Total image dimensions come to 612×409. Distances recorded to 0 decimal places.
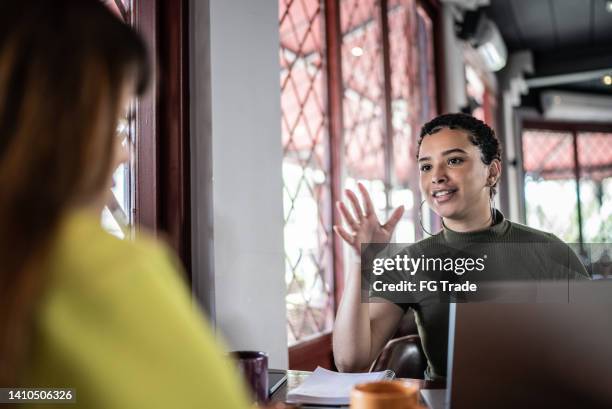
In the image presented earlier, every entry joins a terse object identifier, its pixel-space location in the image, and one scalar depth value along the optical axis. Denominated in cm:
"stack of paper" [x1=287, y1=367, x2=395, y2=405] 106
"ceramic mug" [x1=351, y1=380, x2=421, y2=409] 81
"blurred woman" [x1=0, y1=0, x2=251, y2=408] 43
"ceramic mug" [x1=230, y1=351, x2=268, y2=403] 97
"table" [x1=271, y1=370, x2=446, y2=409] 113
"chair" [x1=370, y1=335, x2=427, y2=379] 171
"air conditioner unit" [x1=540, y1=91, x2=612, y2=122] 737
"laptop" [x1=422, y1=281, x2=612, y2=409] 86
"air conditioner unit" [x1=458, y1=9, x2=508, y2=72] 463
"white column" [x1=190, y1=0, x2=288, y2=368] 160
